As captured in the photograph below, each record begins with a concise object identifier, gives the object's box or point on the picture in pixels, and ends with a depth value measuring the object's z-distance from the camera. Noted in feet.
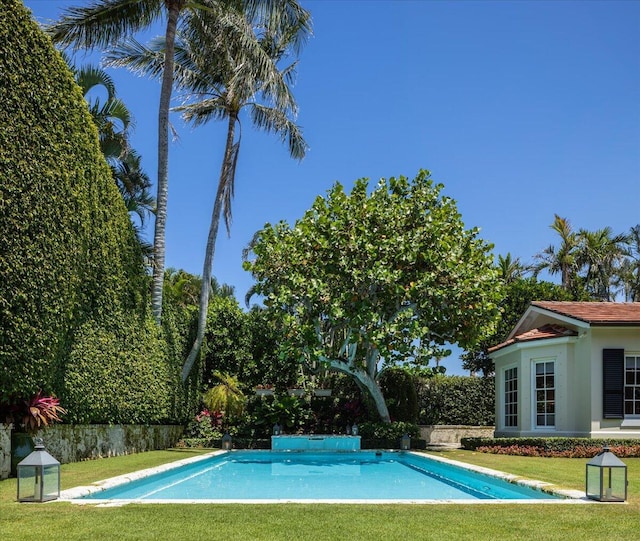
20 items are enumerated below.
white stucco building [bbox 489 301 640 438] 59.72
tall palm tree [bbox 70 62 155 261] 67.82
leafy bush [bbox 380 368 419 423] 76.48
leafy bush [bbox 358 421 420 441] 68.44
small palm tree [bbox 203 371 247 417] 71.15
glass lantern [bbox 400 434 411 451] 65.26
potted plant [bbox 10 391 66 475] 38.02
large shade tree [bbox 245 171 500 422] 63.52
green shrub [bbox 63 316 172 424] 45.91
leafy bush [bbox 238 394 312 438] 73.36
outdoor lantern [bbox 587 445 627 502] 28.38
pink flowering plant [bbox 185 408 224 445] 72.18
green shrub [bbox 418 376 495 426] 90.07
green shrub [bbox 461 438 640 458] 56.70
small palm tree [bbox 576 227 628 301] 129.18
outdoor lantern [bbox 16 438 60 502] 27.27
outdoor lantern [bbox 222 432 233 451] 65.46
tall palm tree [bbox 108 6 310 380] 66.69
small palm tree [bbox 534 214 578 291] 130.31
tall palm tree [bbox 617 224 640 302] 144.05
